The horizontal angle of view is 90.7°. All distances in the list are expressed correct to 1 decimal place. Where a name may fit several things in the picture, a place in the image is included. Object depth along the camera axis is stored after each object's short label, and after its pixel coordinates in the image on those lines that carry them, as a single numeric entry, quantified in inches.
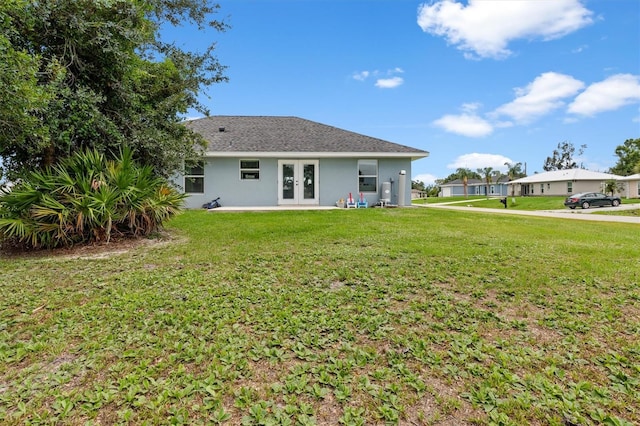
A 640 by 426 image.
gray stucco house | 565.6
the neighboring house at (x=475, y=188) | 2185.0
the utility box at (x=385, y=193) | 581.9
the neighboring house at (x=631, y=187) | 1416.1
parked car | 991.6
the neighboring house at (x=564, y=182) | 1461.6
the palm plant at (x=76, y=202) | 233.1
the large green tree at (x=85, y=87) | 192.2
